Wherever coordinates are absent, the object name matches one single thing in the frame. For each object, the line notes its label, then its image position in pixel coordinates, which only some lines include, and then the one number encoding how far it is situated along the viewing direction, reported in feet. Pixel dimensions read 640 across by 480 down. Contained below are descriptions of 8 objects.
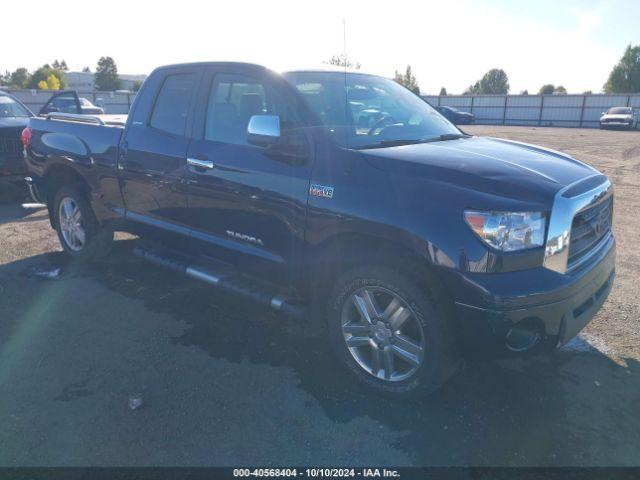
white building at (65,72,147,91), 280.31
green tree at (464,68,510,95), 310.76
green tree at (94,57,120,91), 245.69
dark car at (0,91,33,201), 26.99
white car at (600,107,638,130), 105.19
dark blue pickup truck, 8.72
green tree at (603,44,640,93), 201.26
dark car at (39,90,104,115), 30.32
